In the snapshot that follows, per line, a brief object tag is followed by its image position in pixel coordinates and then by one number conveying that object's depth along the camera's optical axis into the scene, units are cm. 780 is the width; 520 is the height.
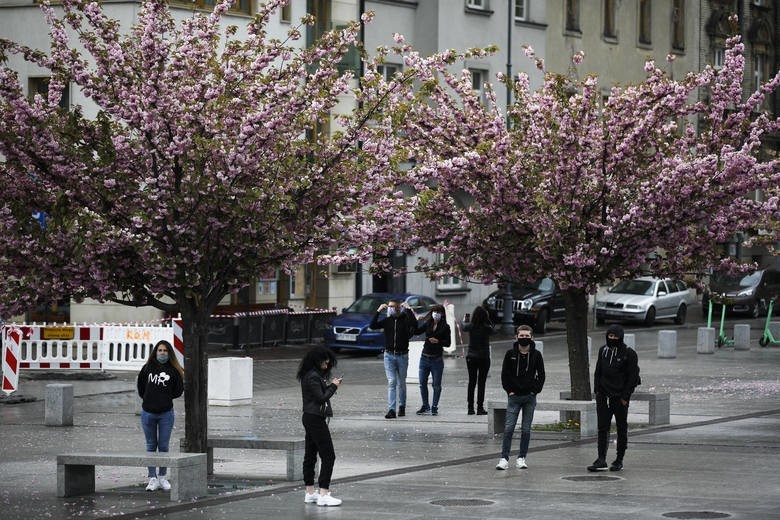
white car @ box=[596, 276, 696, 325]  5559
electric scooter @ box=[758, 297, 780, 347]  4562
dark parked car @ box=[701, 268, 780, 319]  5984
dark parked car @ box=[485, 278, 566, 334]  5134
